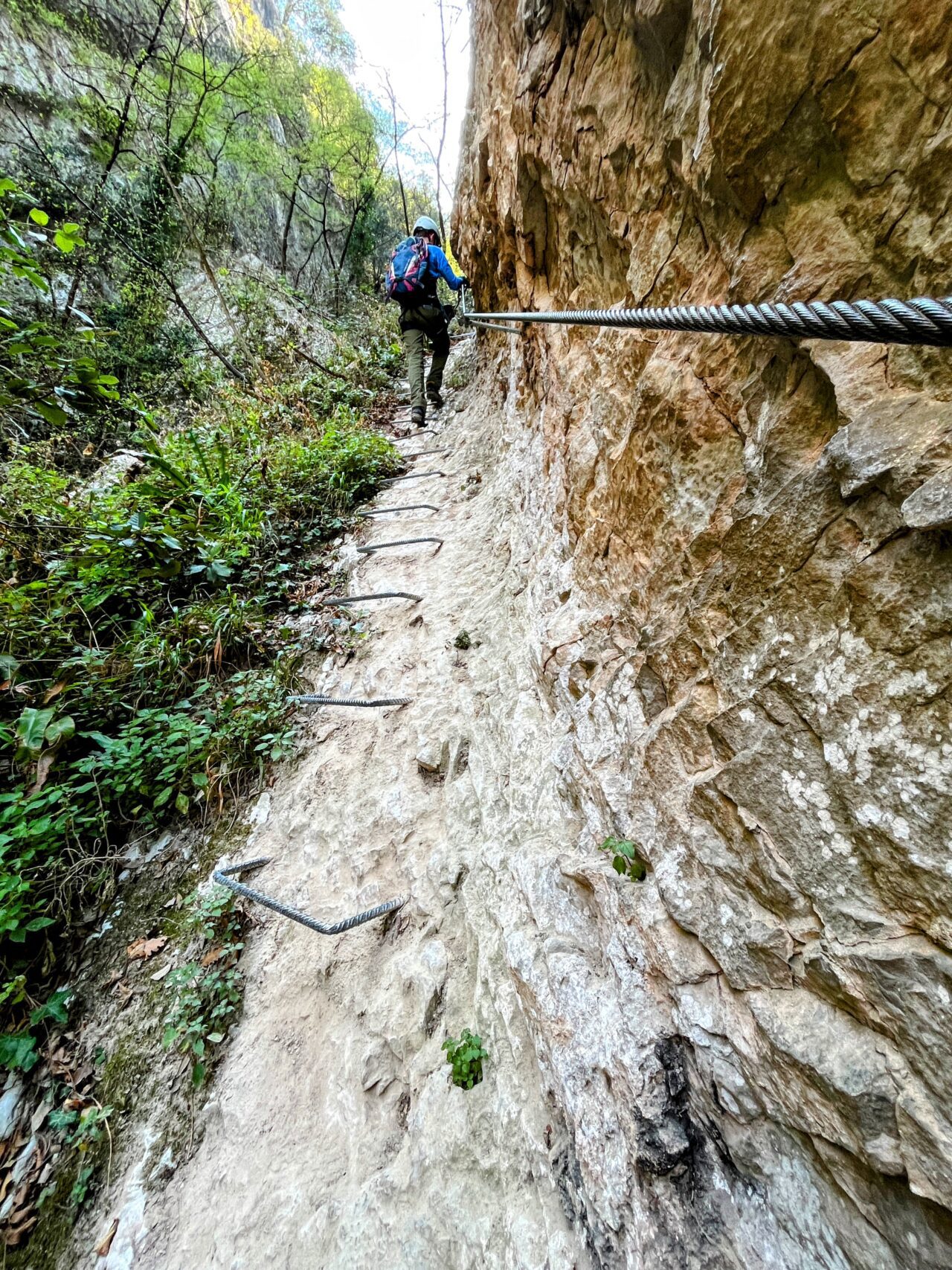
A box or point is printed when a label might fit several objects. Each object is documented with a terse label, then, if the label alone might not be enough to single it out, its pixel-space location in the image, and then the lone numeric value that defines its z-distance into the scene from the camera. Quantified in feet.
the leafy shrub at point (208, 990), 6.91
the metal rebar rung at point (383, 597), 12.51
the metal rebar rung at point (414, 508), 16.20
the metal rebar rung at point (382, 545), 14.32
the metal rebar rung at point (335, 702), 10.00
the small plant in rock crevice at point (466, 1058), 5.10
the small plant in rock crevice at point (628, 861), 4.67
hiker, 20.27
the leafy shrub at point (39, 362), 6.57
